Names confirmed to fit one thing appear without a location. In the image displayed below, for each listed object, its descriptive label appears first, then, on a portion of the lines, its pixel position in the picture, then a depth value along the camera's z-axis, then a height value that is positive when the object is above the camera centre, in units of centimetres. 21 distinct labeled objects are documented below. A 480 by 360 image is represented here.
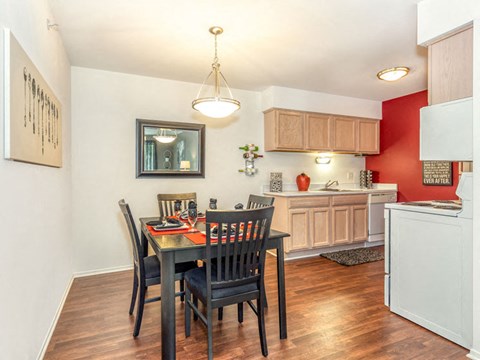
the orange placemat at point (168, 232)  218 -42
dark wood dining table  174 -57
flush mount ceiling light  334 +123
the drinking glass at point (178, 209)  278 -31
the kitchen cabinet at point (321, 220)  397 -63
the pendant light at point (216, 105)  247 +64
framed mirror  368 +38
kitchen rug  385 -113
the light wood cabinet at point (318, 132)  424 +71
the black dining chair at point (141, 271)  211 -72
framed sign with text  404 +5
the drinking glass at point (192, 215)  230 -31
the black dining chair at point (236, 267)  173 -58
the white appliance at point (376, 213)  454 -59
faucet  500 -11
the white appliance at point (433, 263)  194 -66
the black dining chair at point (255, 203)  230 -25
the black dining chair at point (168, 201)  326 -27
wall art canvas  130 +38
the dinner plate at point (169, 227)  228 -41
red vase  461 -8
